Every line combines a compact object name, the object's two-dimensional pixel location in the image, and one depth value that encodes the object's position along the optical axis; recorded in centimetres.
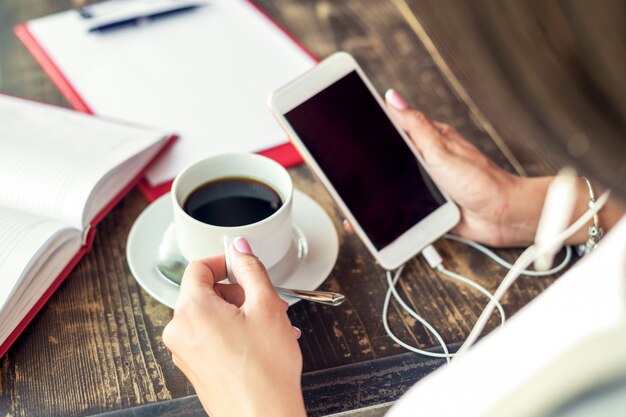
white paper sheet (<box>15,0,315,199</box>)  103
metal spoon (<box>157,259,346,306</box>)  78
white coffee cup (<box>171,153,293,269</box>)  74
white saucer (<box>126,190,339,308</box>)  80
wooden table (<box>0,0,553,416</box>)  71
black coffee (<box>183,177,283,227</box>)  81
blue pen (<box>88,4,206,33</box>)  120
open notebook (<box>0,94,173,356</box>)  76
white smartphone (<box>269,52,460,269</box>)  83
